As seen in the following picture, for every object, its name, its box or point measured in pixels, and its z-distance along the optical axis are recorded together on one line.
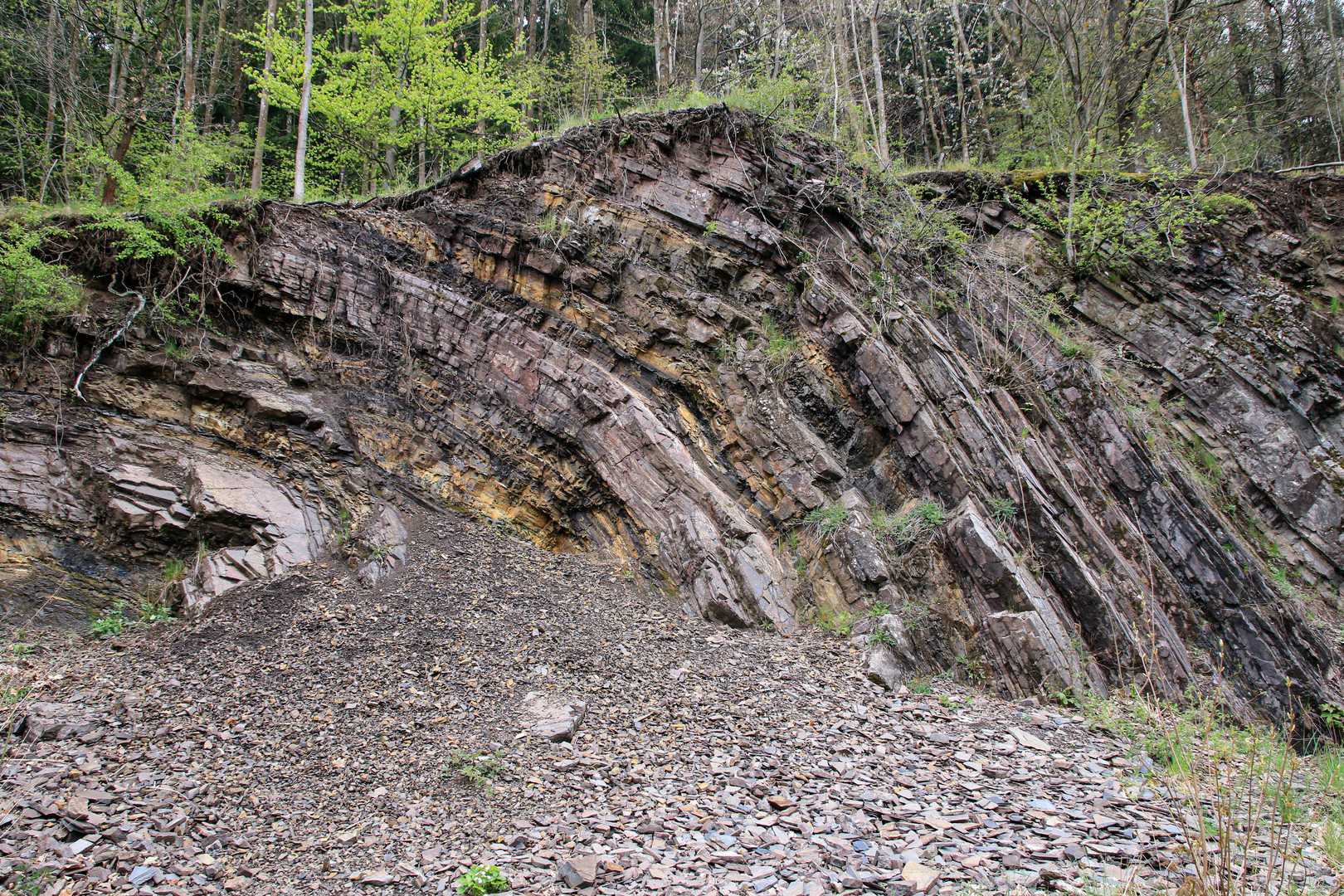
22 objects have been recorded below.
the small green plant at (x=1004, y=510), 6.83
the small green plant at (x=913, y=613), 6.49
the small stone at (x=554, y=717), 4.91
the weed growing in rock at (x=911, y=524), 6.98
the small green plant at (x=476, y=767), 4.39
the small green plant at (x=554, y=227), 9.39
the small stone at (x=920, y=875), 3.08
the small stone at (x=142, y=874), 3.40
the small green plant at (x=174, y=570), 7.05
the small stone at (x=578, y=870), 3.32
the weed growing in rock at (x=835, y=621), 6.70
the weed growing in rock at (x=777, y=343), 8.57
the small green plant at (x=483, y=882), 3.30
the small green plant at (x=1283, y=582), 7.21
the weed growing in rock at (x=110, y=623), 6.43
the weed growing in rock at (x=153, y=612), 6.54
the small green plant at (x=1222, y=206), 9.84
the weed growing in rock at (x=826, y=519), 7.35
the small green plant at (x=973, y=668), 6.00
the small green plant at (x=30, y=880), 3.23
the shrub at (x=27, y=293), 7.50
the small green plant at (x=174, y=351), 8.19
